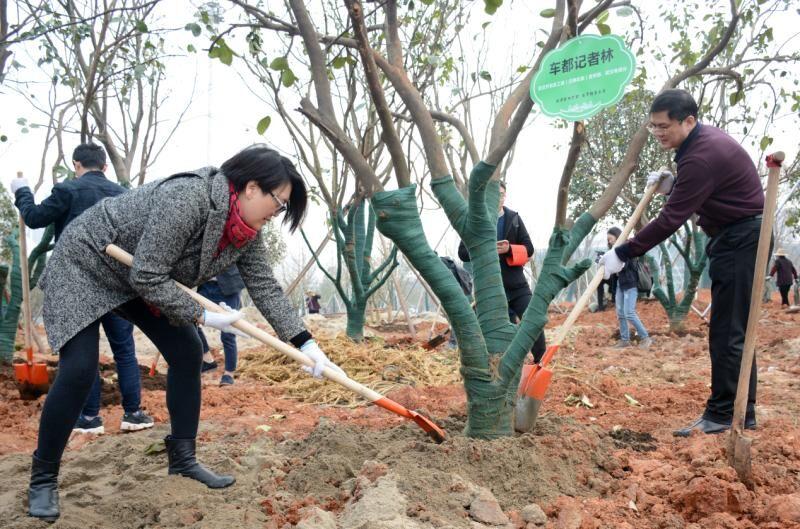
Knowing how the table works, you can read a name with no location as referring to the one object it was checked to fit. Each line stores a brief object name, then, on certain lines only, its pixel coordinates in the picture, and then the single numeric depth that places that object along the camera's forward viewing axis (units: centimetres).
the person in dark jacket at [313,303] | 1778
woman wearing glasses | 214
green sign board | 238
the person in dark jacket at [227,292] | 521
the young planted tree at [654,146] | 827
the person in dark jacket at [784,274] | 1459
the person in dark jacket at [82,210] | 354
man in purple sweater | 295
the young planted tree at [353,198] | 724
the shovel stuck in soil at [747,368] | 223
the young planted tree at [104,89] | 525
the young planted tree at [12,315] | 564
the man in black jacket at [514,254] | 428
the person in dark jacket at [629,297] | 732
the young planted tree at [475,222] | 254
